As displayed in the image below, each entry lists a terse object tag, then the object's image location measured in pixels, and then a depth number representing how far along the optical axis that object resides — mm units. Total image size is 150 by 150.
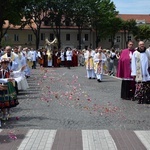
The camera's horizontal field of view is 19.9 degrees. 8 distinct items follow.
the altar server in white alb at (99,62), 22000
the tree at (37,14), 68312
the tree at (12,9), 33469
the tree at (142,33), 108250
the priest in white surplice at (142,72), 13578
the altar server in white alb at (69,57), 39688
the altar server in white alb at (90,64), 24734
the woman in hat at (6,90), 9898
